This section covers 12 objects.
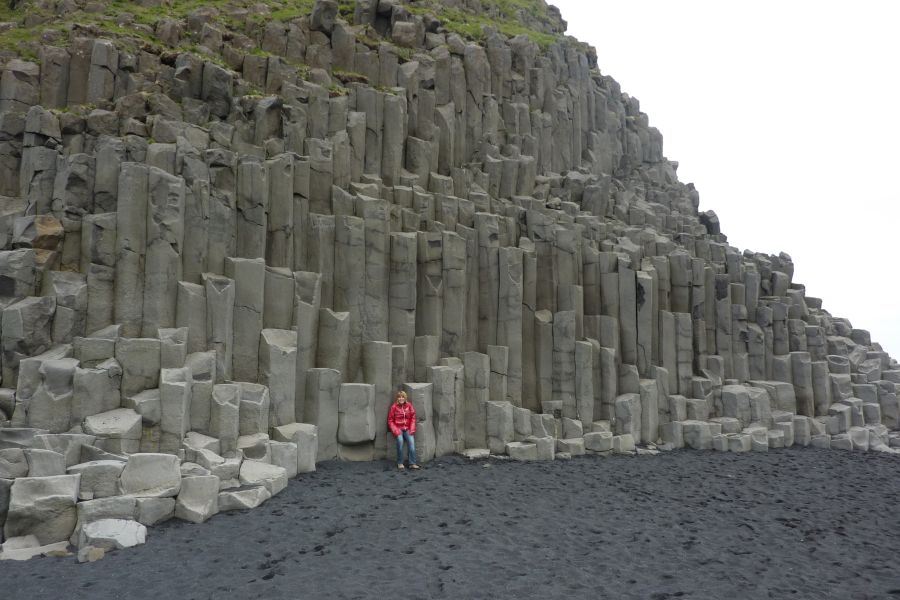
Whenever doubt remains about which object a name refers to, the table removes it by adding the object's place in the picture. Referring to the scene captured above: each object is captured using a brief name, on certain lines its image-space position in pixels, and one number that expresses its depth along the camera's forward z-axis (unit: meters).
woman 13.41
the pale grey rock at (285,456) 11.66
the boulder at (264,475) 10.69
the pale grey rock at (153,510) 9.00
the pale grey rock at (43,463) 8.98
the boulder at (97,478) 8.95
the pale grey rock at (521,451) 14.91
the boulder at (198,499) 9.34
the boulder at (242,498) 9.95
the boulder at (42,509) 8.32
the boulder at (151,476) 9.20
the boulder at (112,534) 8.26
